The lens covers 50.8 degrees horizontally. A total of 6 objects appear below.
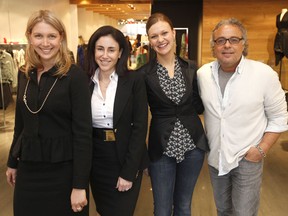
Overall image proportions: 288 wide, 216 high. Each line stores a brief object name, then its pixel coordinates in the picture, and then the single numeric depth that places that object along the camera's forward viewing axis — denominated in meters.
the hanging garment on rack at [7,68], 6.16
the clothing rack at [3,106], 5.96
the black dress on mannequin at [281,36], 5.62
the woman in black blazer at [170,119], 1.89
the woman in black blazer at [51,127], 1.51
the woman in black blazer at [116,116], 1.65
